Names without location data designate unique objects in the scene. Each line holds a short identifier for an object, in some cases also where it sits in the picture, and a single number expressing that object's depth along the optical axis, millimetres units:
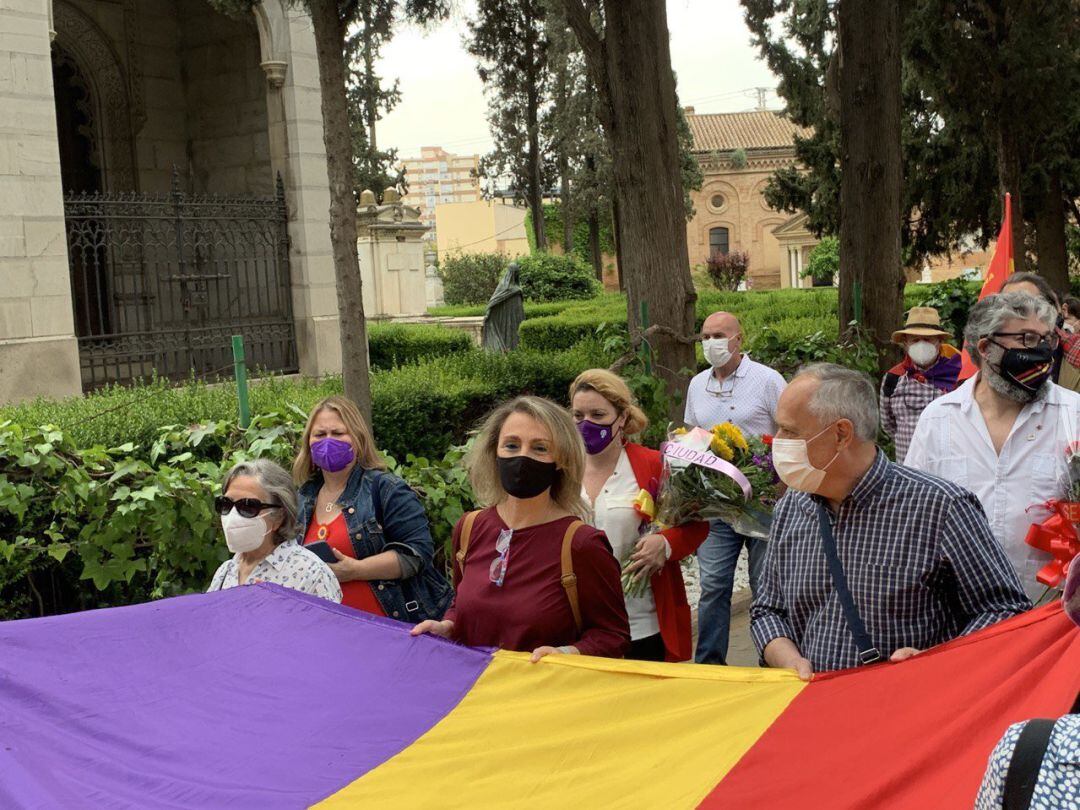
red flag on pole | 8805
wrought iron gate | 15664
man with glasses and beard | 4633
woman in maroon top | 4098
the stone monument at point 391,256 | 25703
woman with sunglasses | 4641
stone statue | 24297
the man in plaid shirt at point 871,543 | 3504
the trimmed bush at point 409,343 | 19375
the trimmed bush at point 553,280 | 37688
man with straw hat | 7090
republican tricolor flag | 3109
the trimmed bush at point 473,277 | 45875
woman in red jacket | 5223
